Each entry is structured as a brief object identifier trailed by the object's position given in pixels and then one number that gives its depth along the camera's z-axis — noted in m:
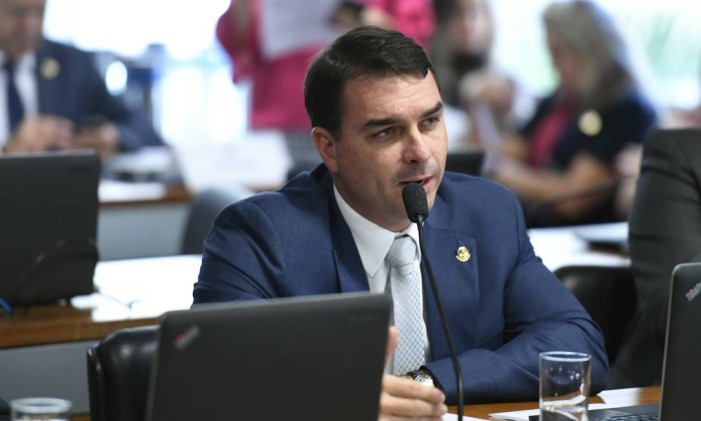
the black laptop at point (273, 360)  2.63
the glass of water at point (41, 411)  2.79
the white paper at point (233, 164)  9.36
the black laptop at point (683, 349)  3.18
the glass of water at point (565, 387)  3.37
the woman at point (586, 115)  10.38
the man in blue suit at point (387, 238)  4.14
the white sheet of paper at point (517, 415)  3.72
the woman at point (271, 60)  10.16
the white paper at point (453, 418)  3.58
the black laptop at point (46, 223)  5.29
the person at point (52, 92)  9.52
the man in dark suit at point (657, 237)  5.39
